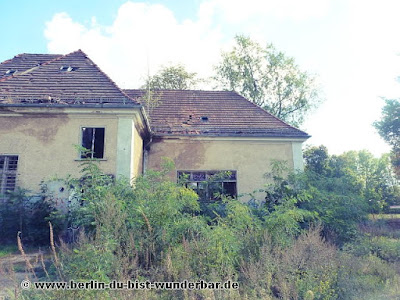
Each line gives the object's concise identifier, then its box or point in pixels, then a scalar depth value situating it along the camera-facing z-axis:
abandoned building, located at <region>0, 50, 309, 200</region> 10.07
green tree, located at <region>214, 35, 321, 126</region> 25.38
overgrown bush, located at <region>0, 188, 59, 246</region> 8.32
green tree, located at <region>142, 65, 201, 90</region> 24.64
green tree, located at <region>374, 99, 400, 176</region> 16.86
